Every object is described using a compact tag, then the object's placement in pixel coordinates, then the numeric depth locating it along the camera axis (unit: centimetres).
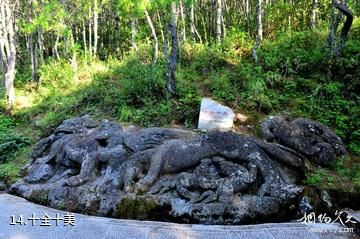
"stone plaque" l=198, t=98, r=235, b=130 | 683
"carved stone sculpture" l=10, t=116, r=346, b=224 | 520
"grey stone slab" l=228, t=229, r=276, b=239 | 446
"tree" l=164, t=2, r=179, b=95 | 803
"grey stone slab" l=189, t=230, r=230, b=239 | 446
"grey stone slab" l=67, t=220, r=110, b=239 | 460
